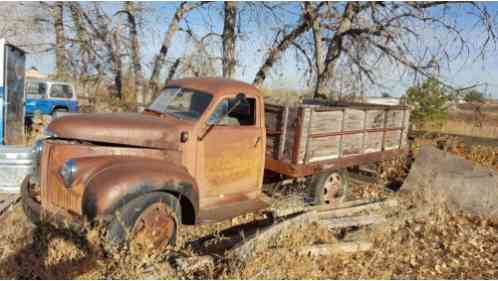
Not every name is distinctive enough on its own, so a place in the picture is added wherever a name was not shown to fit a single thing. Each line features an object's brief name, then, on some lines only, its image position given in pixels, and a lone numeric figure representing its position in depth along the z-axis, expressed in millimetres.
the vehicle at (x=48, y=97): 12469
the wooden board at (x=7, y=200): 4504
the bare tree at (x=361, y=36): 9180
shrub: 14109
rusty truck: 3238
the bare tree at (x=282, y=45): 10785
